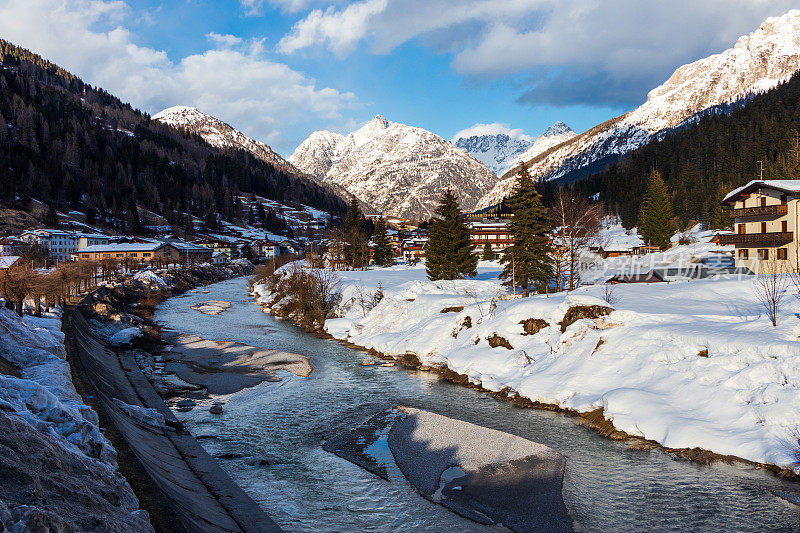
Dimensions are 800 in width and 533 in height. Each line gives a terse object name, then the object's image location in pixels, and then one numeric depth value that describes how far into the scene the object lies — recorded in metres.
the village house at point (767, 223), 39.06
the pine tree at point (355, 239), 86.94
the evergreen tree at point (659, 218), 78.67
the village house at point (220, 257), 152.61
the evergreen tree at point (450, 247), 52.76
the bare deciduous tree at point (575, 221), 41.69
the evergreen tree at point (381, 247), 91.38
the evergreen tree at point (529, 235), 41.16
